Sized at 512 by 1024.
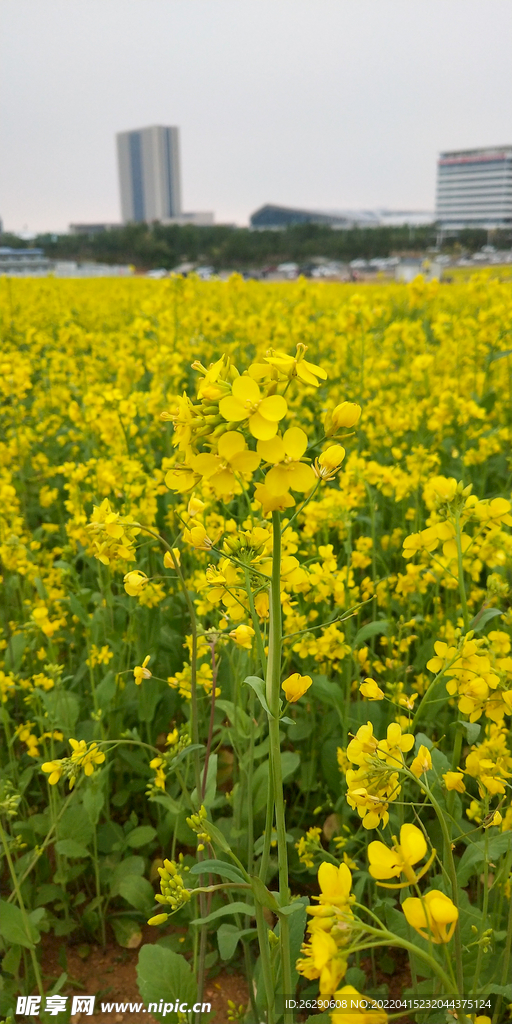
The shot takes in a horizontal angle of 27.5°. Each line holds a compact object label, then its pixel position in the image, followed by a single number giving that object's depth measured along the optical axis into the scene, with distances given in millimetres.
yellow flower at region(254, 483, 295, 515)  269
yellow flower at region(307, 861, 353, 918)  244
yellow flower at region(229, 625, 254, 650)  328
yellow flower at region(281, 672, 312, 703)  299
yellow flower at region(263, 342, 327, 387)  278
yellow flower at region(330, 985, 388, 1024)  233
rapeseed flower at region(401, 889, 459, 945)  237
